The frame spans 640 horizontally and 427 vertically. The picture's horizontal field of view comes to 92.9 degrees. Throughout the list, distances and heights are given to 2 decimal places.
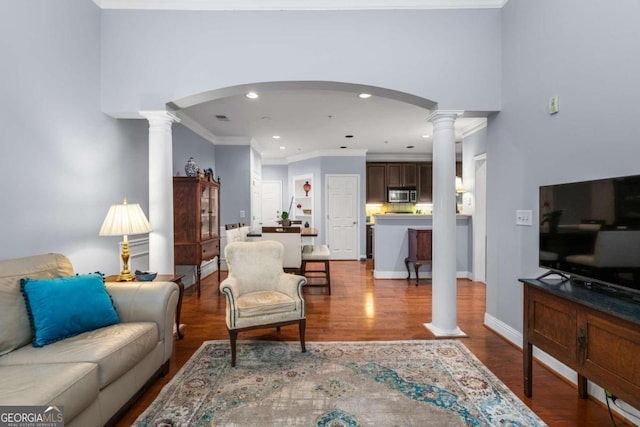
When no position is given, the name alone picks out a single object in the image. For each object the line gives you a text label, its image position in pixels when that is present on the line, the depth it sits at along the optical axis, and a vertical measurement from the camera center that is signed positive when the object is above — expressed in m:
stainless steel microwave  7.73 +0.43
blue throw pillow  1.74 -0.56
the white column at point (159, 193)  3.00 +0.20
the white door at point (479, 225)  5.02 -0.23
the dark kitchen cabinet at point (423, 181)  7.80 +0.79
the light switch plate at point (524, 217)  2.59 -0.05
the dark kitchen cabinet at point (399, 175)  7.79 +0.94
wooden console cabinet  1.38 -0.66
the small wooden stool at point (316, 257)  4.43 -0.65
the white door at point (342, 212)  7.41 +0.01
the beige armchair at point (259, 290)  2.45 -0.71
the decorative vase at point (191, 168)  4.40 +0.65
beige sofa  1.38 -0.75
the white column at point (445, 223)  2.95 -0.11
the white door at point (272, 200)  8.36 +0.35
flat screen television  1.54 -0.12
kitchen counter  5.38 -0.61
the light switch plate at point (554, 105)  2.29 +0.81
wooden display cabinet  4.21 -0.11
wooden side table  2.75 -0.60
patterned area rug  1.81 -1.22
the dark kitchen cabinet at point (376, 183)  7.79 +0.74
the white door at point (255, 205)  6.29 +0.17
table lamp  2.46 -0.08
